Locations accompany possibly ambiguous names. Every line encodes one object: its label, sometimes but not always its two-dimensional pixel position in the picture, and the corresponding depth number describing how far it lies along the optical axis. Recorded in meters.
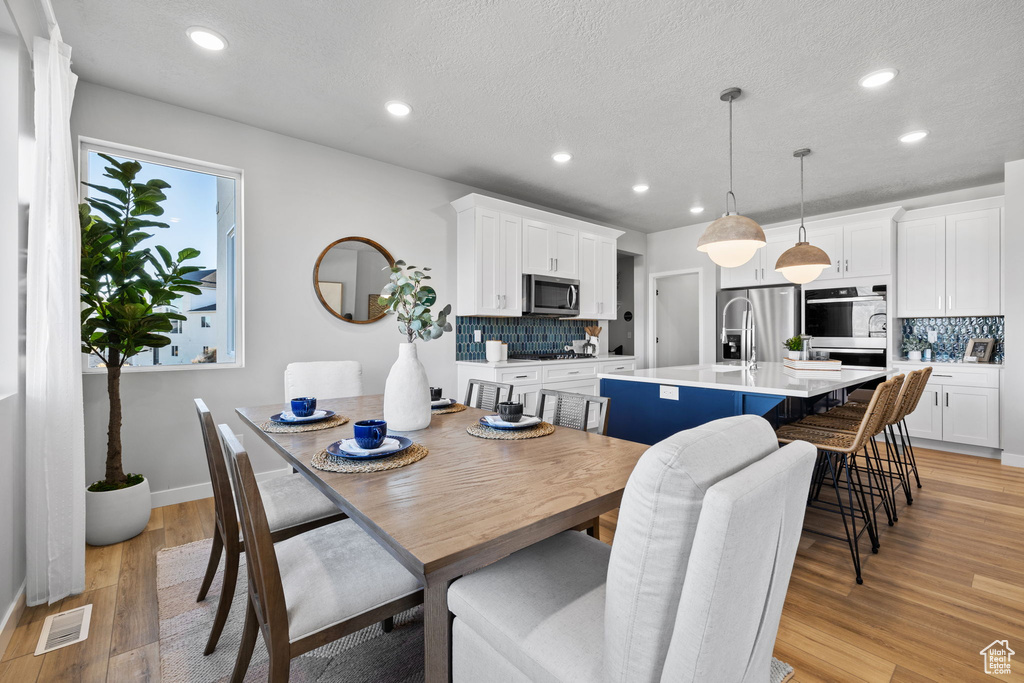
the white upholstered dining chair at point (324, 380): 2.80
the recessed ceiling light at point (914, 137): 3.29
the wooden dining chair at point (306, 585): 1.06
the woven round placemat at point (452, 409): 2.27
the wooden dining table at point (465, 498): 0.86
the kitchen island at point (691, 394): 2.50
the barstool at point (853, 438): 2.21
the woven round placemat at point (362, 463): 1.28
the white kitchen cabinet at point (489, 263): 4.27
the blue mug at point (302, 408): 1.92
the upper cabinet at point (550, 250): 4.69
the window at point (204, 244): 3.01
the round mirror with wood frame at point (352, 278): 3.63
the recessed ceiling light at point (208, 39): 2.25
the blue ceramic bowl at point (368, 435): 1.42
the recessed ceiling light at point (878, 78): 2.53
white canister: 4.39
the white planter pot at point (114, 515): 2.38
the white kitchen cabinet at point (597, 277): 5.28
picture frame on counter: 4.32
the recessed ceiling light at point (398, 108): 2.95
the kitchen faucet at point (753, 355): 3.58
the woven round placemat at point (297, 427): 1.79
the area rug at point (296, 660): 1.50
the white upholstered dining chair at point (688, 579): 0.70
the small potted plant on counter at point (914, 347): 4.70
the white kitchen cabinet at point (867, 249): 4.64
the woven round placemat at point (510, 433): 1.69
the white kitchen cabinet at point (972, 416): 4.06
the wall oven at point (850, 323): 4.71
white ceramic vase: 1.78
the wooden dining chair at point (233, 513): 1.48
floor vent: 1.66
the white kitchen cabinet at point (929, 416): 4.35
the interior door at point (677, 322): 6.34
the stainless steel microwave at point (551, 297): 4.66
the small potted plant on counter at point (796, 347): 3.51
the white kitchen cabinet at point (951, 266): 4.22
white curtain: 1.86
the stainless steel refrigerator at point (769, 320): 5.23
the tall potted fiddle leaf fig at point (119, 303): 2.37
